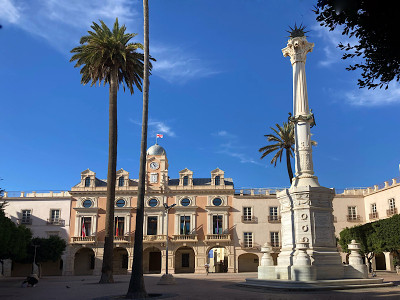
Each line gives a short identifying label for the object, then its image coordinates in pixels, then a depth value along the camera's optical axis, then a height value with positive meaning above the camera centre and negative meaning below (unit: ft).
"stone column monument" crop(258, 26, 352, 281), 66.90 +4.90
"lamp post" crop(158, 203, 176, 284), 82.38 -6.42
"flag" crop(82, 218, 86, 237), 168.03 +6.39
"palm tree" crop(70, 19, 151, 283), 95.14 +44.73
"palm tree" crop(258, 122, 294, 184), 145.07 +36.52
